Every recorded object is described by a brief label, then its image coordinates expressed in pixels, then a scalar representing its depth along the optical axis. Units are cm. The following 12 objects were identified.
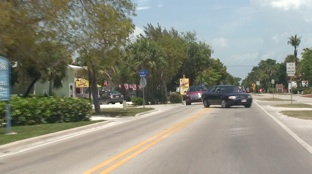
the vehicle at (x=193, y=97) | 4331
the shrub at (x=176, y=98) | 4997
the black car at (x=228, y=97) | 3309
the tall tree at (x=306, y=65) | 8627
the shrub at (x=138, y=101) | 4658
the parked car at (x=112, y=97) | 5544
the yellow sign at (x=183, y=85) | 5544
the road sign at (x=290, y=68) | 3388
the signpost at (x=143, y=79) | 3591
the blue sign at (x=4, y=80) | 1716
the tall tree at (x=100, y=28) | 2498
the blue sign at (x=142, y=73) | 3589
